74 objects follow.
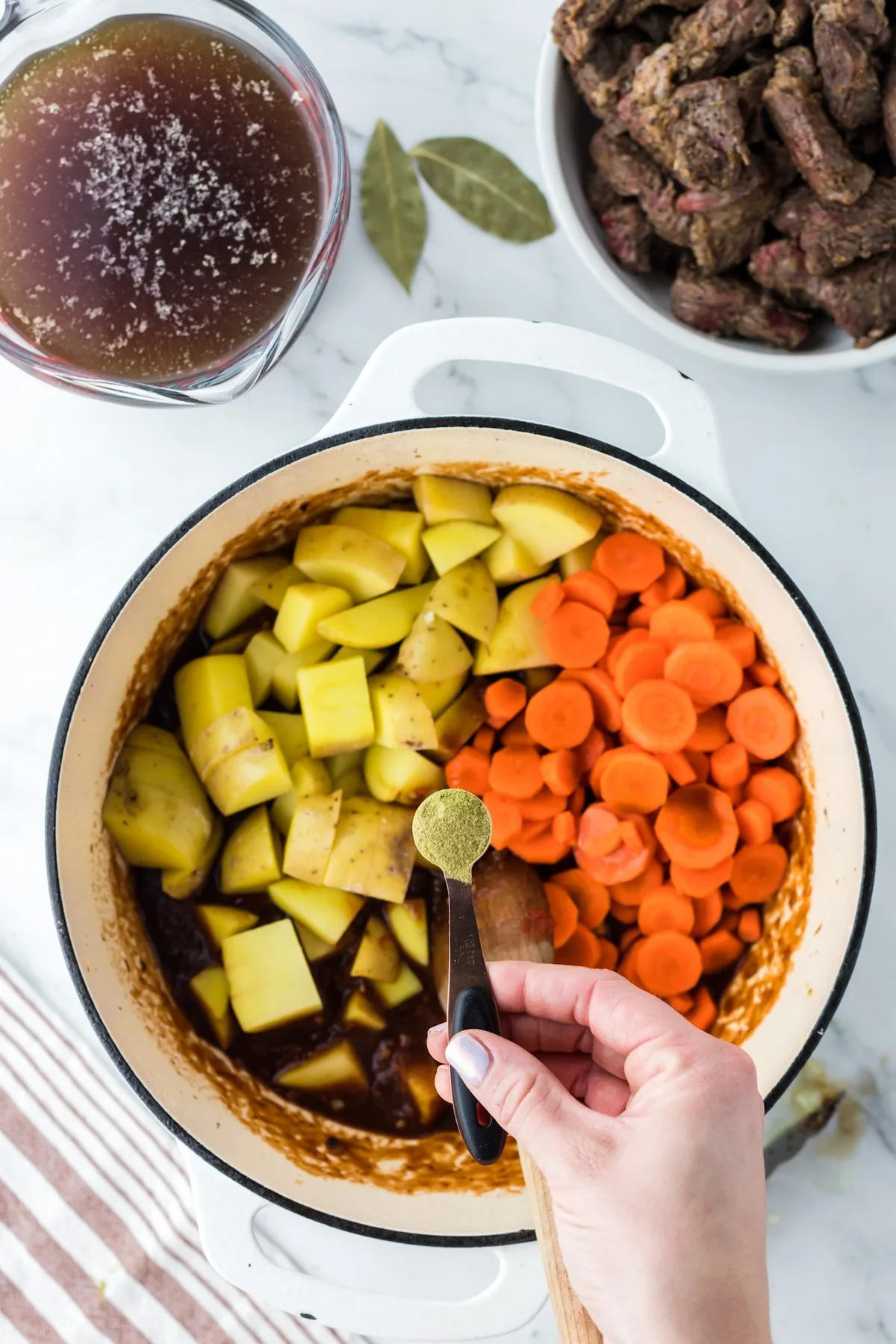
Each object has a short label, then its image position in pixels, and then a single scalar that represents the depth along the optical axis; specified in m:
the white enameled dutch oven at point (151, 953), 0.69
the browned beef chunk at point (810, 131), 0.69
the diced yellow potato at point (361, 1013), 0.75
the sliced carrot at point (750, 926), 0.77
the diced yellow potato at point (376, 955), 0.74
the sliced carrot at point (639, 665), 0.75
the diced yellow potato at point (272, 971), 0.74
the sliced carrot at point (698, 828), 0.74
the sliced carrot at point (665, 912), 0.75
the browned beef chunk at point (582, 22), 0.70
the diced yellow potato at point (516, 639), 0.75
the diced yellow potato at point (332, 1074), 0.75
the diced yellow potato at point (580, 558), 0.76
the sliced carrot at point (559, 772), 0.75
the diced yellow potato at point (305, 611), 0.73
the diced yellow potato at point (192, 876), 0.75
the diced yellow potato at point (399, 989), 0.75
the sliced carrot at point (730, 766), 0.76
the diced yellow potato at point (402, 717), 0.73
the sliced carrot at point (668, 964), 0.75
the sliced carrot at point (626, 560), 0.75
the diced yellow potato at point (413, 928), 0.75
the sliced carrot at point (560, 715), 0.75
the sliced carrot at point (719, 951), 0.76
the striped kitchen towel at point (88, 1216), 0.78
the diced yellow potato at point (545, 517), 0.74
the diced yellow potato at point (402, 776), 0.74
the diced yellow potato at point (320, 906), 0.75
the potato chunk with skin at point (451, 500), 0.74
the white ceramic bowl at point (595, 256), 0.72
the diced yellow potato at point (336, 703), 0.73
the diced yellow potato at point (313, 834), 0.74
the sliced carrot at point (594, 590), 0.75
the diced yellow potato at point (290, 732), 0.75
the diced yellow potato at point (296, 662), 0.75
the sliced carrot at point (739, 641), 0.75
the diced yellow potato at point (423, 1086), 0.75
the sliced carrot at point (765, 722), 0.75
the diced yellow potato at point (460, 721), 0.75
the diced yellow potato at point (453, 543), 0.74
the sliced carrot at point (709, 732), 0.76
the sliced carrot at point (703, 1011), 0.76
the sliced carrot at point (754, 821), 0.75
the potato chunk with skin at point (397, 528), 0.75
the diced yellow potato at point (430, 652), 0.74
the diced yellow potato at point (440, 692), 0.75
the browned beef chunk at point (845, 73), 0.68
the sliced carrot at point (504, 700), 0.75
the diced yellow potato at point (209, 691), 0.74
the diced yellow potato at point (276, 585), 0.75
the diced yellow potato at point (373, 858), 0.73
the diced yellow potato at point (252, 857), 0.74
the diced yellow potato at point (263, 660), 0.75
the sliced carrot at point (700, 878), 0.75
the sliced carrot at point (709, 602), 0.75
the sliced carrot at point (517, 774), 0.75
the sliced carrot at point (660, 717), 0.74
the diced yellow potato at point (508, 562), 0.75
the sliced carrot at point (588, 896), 0.76
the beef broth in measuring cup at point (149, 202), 0.72
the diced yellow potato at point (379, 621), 0.74
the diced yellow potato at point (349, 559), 0.74
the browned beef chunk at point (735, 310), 0.73
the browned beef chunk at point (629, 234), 0.73
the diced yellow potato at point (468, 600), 0.74
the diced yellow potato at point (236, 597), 0.75
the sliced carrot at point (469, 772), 0.75
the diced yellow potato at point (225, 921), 0.75
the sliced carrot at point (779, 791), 0.75
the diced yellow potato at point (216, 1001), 0.75
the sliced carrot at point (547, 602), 0.75
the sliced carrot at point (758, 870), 0.76
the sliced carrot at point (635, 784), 0.75
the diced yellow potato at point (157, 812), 0.73
